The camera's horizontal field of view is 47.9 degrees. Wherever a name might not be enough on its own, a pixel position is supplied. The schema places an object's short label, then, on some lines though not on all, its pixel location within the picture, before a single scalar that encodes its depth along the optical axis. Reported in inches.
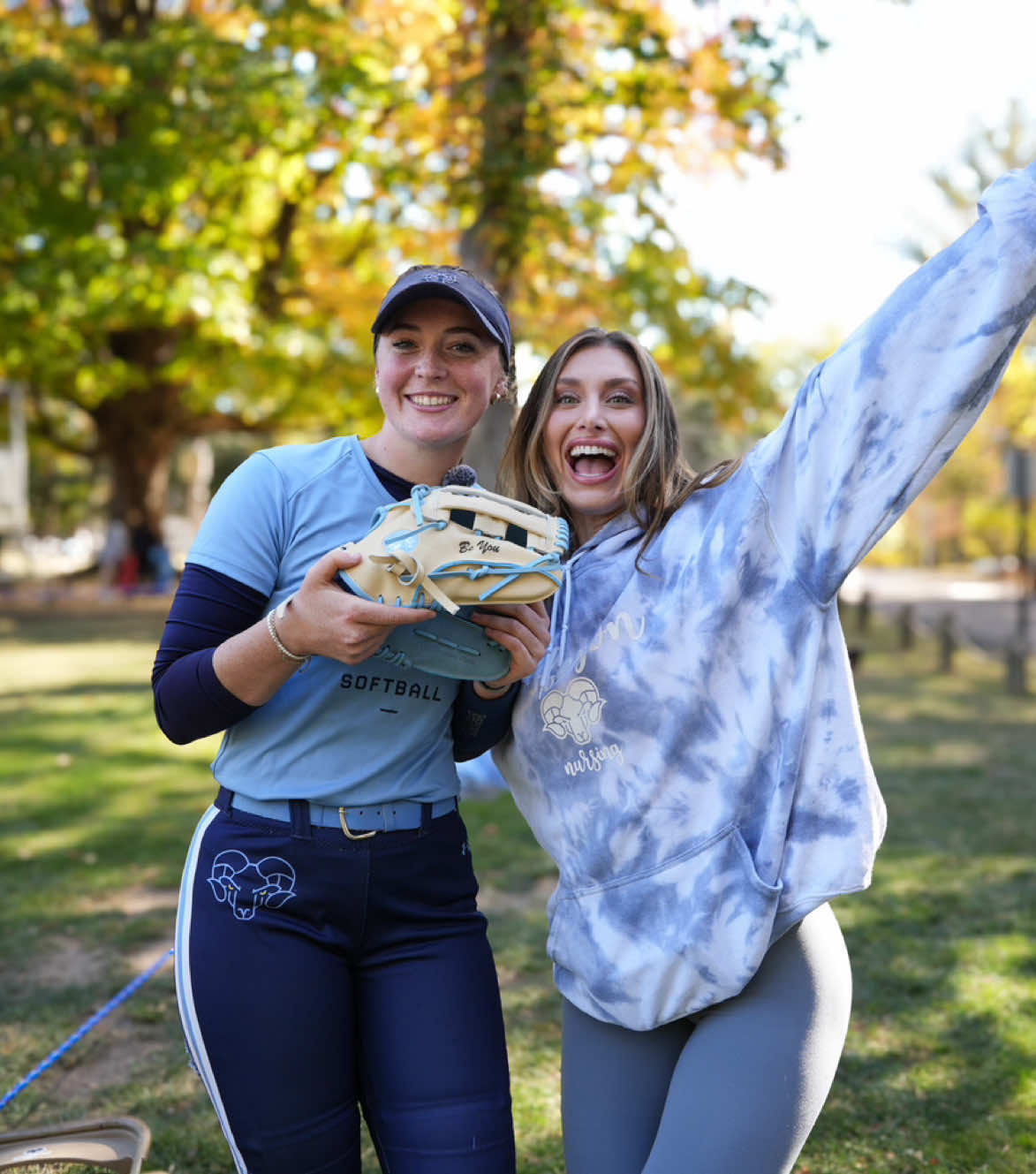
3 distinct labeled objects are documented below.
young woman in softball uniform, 81.6
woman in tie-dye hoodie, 77.4
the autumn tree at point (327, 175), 313.4
